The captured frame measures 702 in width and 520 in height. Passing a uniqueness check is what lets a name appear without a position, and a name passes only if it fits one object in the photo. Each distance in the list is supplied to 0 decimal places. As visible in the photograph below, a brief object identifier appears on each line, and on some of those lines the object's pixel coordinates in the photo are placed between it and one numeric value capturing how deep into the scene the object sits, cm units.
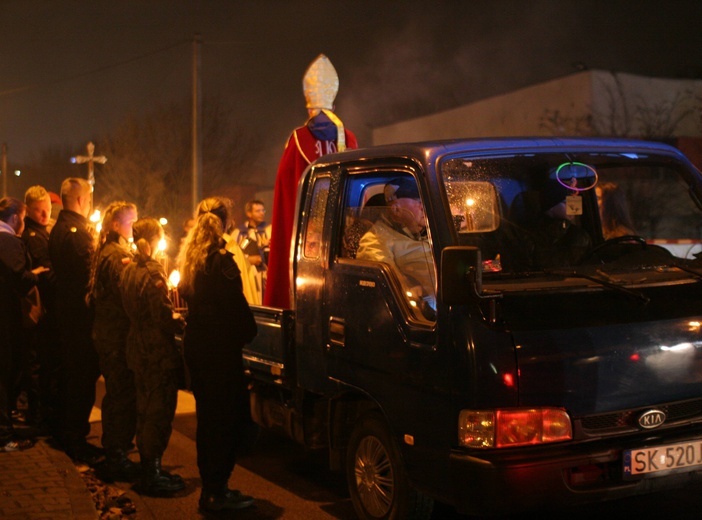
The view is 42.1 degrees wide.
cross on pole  2781
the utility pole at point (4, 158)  5424
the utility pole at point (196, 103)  2002
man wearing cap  494
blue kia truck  429
